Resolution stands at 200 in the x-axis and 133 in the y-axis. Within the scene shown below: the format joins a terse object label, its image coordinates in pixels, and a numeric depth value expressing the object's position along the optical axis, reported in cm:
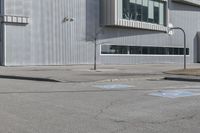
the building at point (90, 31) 3775
